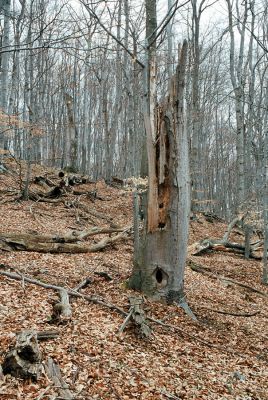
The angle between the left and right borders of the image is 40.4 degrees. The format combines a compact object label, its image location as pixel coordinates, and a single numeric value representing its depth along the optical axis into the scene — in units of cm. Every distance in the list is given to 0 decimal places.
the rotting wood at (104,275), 691
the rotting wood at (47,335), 404
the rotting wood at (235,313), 648
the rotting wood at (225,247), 1180
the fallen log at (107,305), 516
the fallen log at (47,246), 764
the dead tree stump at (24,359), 327
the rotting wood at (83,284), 594
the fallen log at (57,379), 316
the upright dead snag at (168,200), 602
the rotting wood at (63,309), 469
